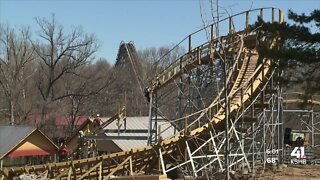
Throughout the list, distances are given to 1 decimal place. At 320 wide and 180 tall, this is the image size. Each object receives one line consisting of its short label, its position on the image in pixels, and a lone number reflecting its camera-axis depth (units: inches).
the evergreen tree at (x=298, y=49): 549.3
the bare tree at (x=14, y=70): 2020.2
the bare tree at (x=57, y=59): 2144.4
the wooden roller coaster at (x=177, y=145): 698.8
